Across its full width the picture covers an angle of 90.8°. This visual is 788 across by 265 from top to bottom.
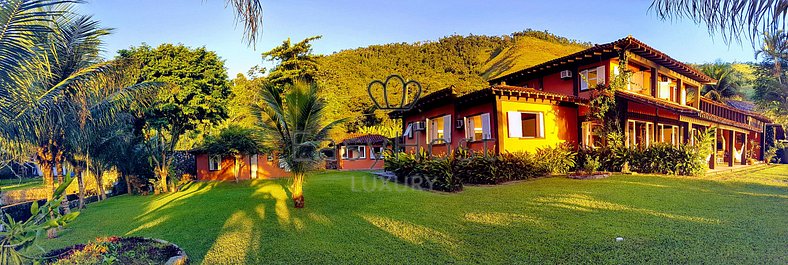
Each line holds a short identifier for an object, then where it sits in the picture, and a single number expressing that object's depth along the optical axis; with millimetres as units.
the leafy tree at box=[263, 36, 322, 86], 30281
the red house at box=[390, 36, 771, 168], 13875
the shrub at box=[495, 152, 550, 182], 12344
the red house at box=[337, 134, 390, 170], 28219
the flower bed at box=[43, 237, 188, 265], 5148
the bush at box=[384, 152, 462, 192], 11086
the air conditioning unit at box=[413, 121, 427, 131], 18797
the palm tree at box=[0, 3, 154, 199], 4336
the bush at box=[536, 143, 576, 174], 13500
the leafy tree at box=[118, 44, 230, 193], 16805
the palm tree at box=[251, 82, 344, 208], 9164
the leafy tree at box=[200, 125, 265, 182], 19266
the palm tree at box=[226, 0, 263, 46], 3605
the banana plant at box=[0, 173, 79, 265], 3172
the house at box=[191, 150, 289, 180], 22172
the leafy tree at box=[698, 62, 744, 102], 29550
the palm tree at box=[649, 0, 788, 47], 3363
